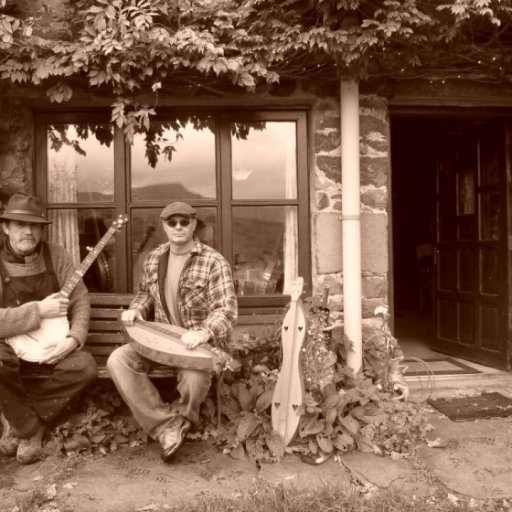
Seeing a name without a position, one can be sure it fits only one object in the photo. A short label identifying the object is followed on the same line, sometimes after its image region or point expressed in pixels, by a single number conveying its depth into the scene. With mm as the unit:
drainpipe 3691
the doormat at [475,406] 3582
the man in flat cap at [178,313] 2904
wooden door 4465
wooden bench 3504
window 3957
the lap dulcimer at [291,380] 2939
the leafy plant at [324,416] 2984
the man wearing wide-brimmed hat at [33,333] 2941
